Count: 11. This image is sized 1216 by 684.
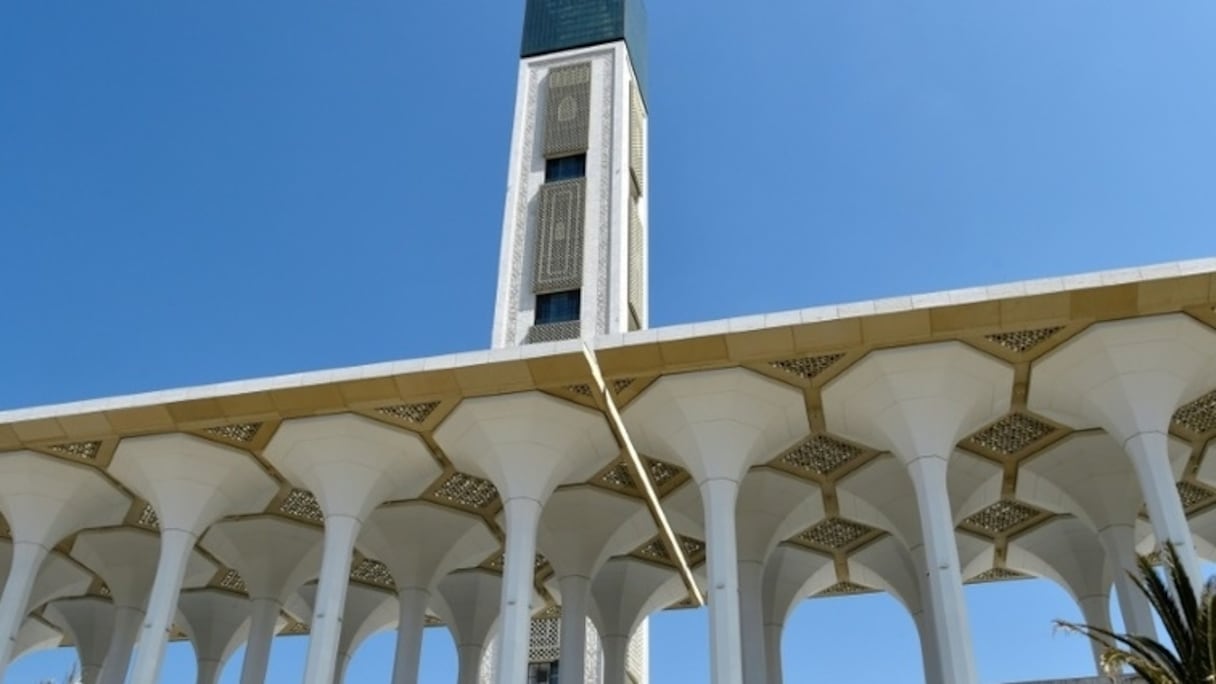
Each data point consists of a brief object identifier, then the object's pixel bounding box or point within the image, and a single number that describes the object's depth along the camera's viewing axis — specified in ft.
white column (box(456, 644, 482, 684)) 89.66
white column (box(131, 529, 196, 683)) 62.18
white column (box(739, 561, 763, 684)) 72.90
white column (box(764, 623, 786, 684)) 84.23
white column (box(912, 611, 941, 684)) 77.41
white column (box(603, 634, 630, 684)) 86.28
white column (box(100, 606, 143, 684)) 85.66
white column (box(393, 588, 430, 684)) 77.36
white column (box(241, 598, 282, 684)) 78.48
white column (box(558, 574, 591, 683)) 73.67
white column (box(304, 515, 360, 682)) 60.34
